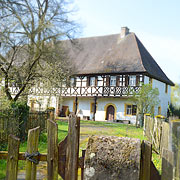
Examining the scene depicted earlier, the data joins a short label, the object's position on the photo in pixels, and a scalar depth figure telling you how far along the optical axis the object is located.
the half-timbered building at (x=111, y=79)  25.36
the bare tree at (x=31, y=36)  12.55
